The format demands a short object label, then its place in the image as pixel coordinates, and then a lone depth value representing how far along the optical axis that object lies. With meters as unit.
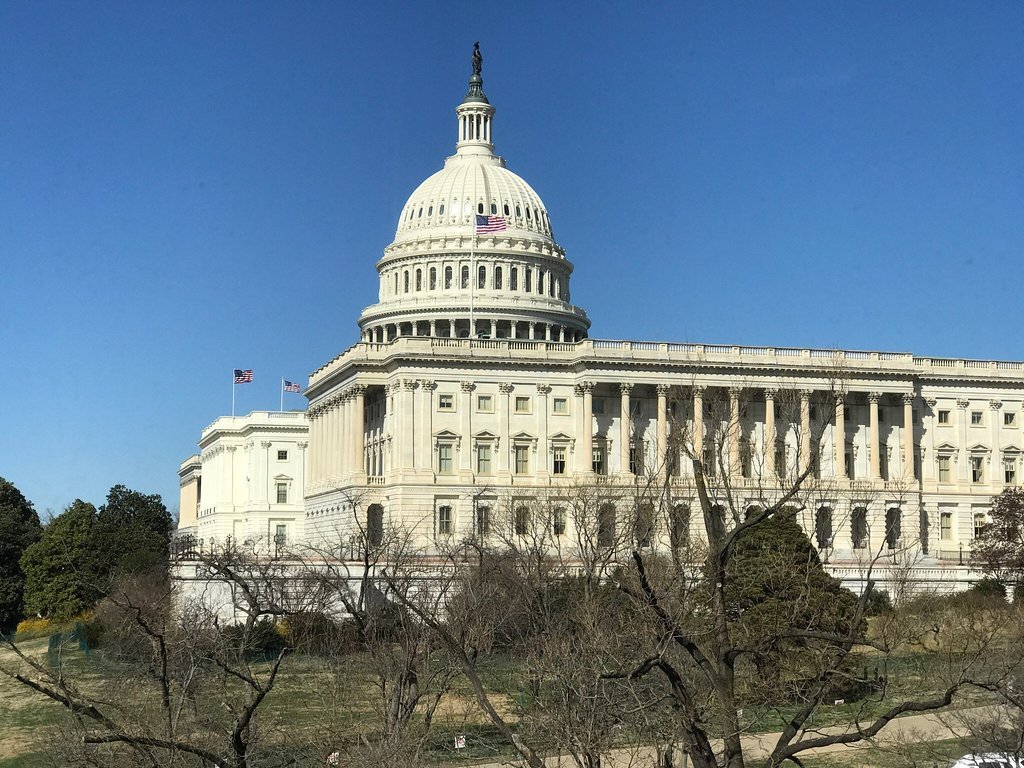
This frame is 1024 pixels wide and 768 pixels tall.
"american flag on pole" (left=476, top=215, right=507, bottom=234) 124.94
